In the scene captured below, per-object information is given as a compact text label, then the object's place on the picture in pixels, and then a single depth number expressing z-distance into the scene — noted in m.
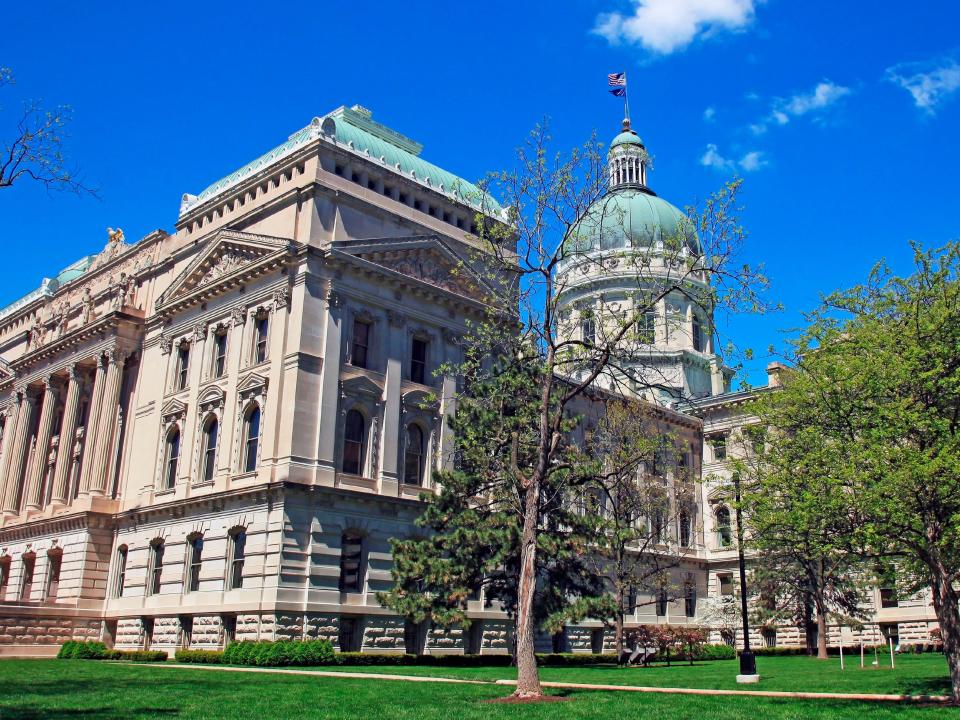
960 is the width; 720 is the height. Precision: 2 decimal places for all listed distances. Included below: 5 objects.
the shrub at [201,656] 35.34
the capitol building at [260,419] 38.84
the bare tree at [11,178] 20.36
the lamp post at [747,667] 26.92
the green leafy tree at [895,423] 21.42
